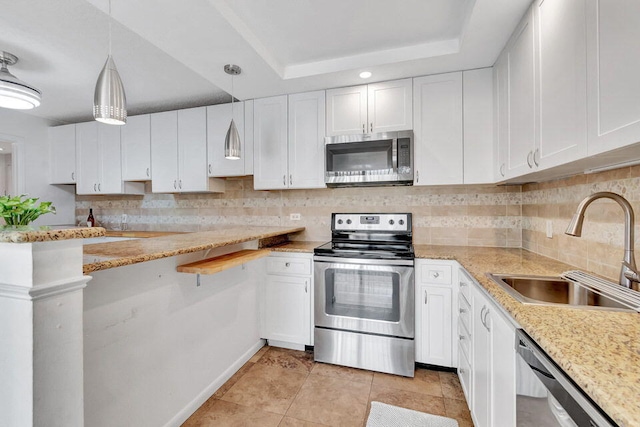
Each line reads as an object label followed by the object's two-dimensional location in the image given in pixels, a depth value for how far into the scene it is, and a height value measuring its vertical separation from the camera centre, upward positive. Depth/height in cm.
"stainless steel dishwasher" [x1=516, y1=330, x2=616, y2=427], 58 -44
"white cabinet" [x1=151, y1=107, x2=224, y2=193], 300 +66
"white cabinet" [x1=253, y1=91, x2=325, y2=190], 262 +68
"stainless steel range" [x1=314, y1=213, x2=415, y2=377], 210 -73
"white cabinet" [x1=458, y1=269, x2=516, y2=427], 100 -63
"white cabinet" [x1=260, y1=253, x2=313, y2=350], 241 -75
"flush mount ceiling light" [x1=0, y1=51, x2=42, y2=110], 200 +88
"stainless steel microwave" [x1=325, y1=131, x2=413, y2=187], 233 +45
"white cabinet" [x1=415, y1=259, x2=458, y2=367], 208 -73
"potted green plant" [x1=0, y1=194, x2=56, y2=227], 86 +1
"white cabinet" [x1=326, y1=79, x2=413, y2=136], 239 +90
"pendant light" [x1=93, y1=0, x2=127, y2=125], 122 +51
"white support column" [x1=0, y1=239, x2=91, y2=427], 80 -34
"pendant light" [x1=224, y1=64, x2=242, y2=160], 211 +53
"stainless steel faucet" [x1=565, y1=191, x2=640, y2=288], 105 -6
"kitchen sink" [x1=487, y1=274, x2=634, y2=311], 121 -36
